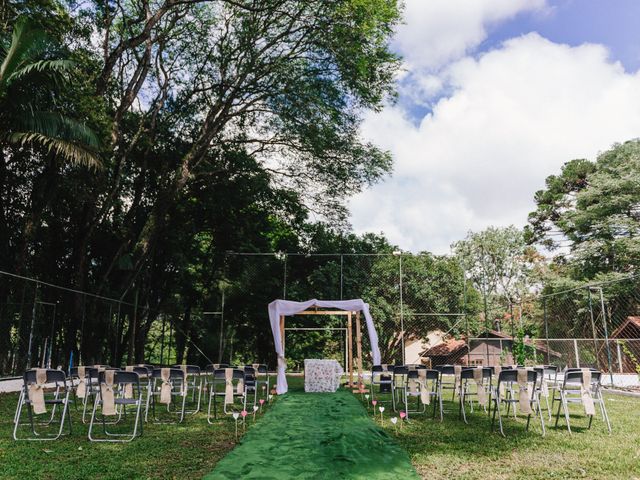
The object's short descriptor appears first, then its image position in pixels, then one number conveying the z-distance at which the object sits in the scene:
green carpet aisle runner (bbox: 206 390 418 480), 4.46
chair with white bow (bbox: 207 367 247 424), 7.54
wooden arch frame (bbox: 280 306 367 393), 12.22
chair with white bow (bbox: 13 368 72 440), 5.75
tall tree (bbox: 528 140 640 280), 23.42
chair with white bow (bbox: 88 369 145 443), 5.96
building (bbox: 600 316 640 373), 14.79
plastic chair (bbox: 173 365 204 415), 8.23
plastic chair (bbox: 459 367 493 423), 7.46
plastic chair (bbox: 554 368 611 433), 6.43
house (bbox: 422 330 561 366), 17.69
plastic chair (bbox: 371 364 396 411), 10.70
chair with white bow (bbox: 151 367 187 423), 7.31
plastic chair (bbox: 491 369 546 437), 6.39
